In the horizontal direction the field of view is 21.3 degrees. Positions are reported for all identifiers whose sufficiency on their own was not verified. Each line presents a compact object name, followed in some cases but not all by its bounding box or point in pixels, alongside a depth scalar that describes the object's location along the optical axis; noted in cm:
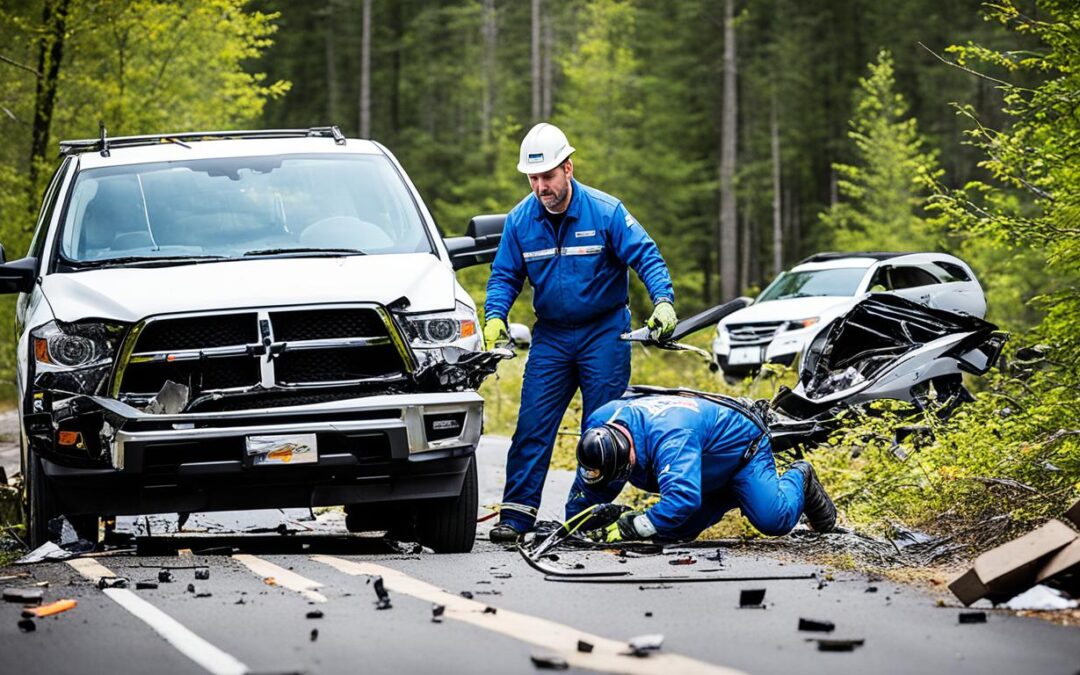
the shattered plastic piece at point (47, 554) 1421
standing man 1664
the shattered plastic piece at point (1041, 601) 1091
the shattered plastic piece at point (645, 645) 952
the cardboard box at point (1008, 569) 1101
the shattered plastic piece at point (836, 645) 957
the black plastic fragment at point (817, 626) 1020
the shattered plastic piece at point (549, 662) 909
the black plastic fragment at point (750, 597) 1133
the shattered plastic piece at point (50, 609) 1112
